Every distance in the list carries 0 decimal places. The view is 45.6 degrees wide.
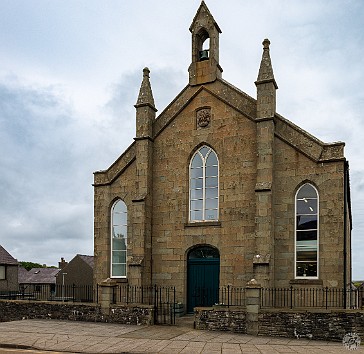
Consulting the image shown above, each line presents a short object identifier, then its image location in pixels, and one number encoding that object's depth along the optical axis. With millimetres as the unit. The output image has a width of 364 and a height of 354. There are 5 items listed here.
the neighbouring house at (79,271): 43406
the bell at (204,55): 21600
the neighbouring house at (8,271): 41397
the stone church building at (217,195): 17797
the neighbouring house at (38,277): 53597
